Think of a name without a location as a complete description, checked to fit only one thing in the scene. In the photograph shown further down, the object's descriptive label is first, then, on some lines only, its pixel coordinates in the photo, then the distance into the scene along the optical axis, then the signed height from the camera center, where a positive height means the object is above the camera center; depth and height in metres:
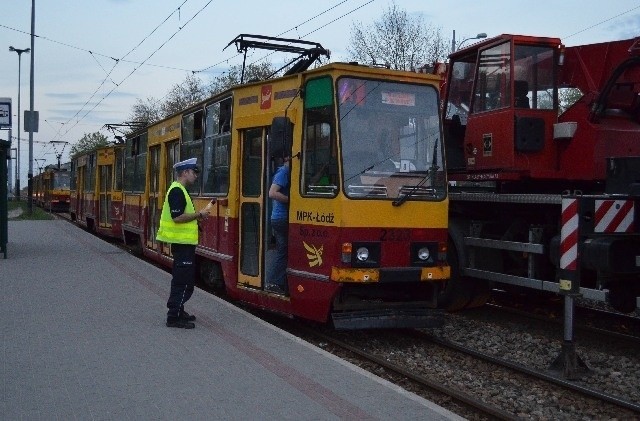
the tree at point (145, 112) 65.62 +7.71
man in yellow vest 8.80 -0.42
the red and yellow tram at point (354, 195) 8.41 +0.09
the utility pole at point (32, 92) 36.28 +5.23
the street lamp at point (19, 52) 52.65 +10.10
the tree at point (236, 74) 39.50 +7.35
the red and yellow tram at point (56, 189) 47.34 +0.60
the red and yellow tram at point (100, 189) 21.61 +0.30
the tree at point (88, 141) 97.69 +7.42
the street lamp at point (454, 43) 33.97 +7.22
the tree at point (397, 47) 35.22 +7.26
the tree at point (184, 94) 55.66 +7.82
